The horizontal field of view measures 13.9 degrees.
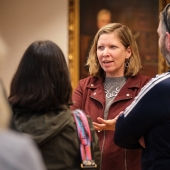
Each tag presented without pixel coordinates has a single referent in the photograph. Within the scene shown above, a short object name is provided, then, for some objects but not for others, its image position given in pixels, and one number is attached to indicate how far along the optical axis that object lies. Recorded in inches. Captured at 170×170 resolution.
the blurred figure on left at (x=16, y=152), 67.0
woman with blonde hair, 184.3
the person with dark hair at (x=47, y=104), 135.3
